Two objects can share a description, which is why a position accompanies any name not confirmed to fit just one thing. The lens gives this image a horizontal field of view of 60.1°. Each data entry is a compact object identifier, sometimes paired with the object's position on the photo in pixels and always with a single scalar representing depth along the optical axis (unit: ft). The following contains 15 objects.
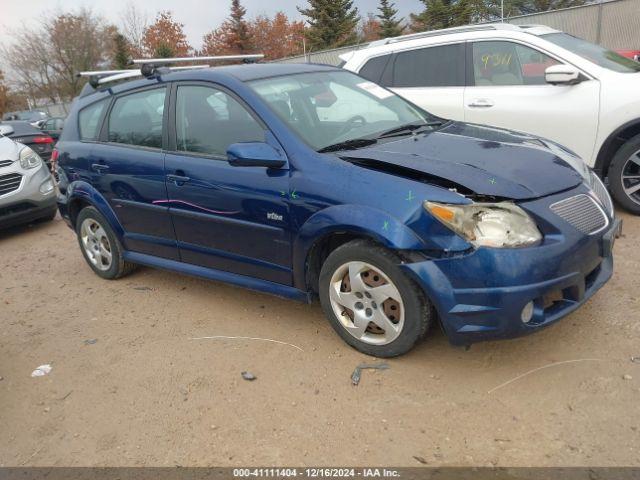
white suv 16.75
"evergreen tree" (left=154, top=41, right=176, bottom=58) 130.04
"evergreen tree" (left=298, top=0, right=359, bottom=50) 131.44
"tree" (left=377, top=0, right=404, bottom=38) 136.67
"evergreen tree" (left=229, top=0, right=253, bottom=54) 157.28
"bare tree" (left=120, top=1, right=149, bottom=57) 165.89
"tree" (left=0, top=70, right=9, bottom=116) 174.81
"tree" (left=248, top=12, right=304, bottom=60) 161.58
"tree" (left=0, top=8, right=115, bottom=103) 160.56
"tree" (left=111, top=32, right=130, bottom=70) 146.41
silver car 23.26
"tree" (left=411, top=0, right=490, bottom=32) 116.78
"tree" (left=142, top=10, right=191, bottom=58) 165.17
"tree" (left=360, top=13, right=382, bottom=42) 150.51
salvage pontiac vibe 9.25
